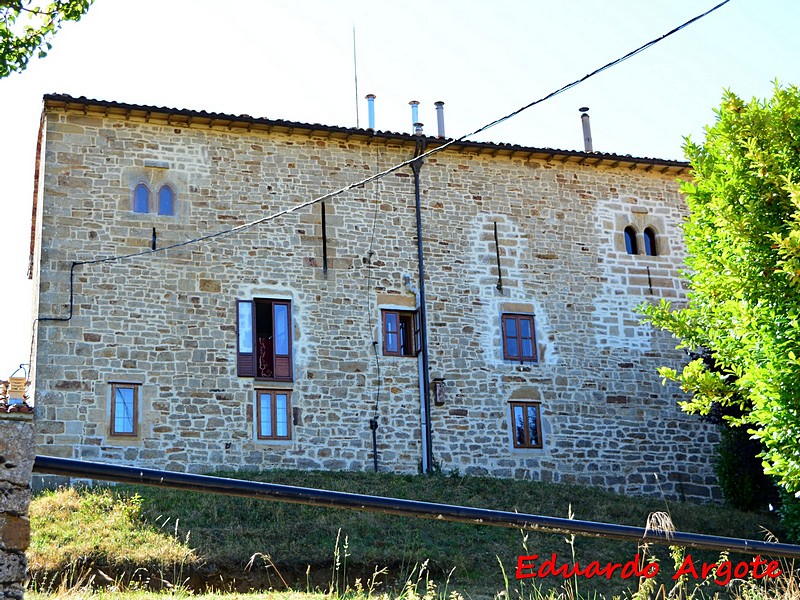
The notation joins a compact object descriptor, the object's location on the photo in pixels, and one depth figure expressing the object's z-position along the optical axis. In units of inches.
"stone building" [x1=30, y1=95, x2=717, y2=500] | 625.9
